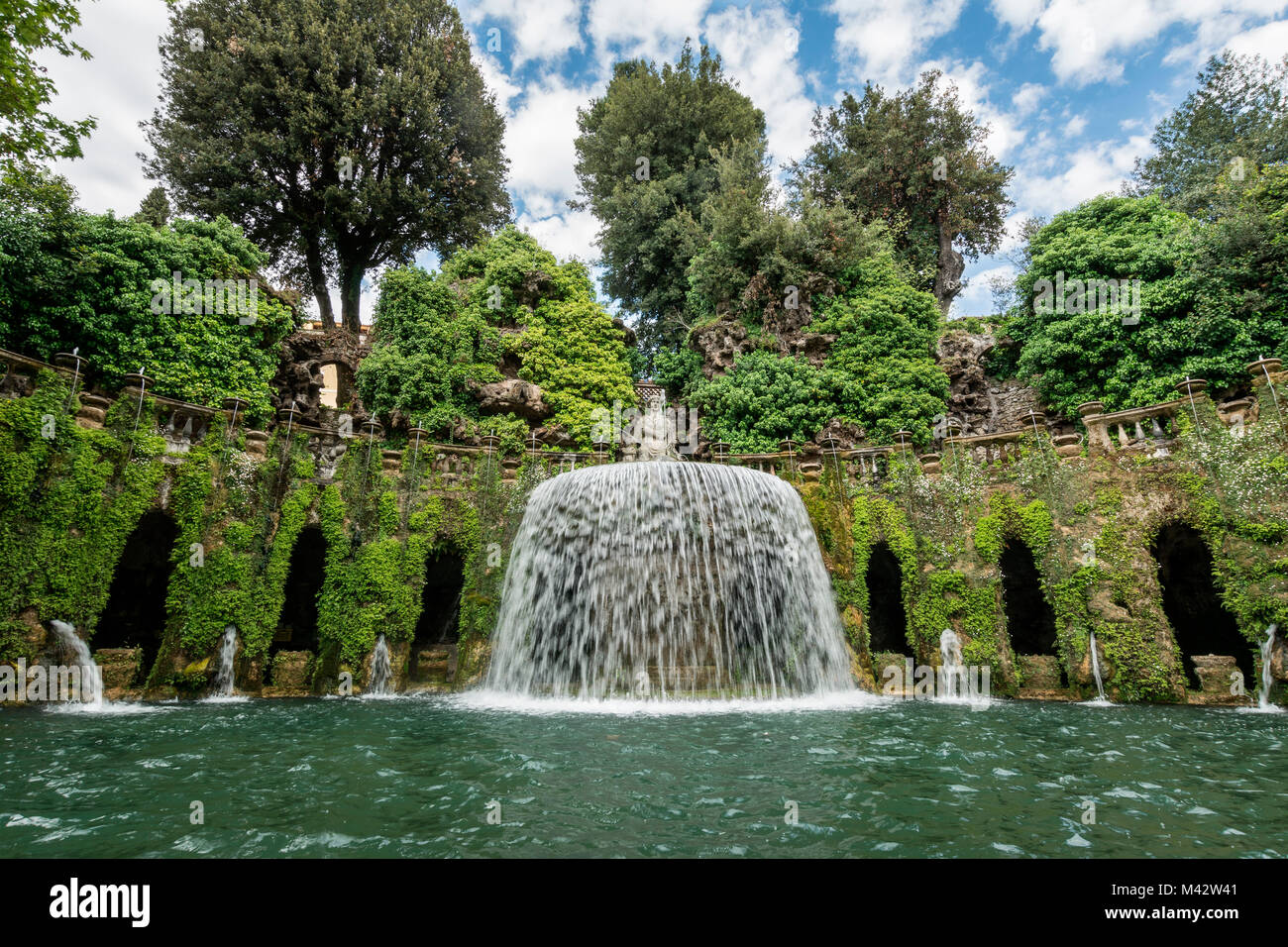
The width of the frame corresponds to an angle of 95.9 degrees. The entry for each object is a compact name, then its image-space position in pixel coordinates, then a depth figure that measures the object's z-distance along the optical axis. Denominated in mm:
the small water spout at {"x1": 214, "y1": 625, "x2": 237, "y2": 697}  9977
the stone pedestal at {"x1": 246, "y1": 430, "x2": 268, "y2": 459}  11461
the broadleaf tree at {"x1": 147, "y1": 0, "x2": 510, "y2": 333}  20531
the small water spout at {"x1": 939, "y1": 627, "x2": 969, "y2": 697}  10617
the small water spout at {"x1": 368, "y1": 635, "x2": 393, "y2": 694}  10789
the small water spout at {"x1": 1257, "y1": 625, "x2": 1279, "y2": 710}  8922
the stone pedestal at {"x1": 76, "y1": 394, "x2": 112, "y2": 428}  9727
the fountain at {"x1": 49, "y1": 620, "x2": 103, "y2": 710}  8758
